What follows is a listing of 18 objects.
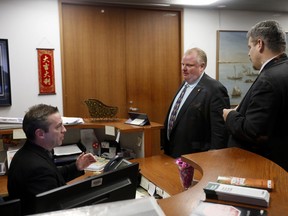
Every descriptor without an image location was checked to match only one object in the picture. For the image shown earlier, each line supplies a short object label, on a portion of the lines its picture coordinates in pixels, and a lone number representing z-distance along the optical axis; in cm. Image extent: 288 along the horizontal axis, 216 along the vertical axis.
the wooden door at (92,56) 375
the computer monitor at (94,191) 81
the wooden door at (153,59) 409
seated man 141
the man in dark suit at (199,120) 229
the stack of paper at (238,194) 94
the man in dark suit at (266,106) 151
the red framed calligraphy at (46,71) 359
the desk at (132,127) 228
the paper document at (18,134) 218
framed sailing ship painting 456
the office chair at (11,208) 69
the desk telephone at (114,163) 177
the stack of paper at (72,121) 236
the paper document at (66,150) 234
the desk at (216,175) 95
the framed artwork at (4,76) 342
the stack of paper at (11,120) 218
